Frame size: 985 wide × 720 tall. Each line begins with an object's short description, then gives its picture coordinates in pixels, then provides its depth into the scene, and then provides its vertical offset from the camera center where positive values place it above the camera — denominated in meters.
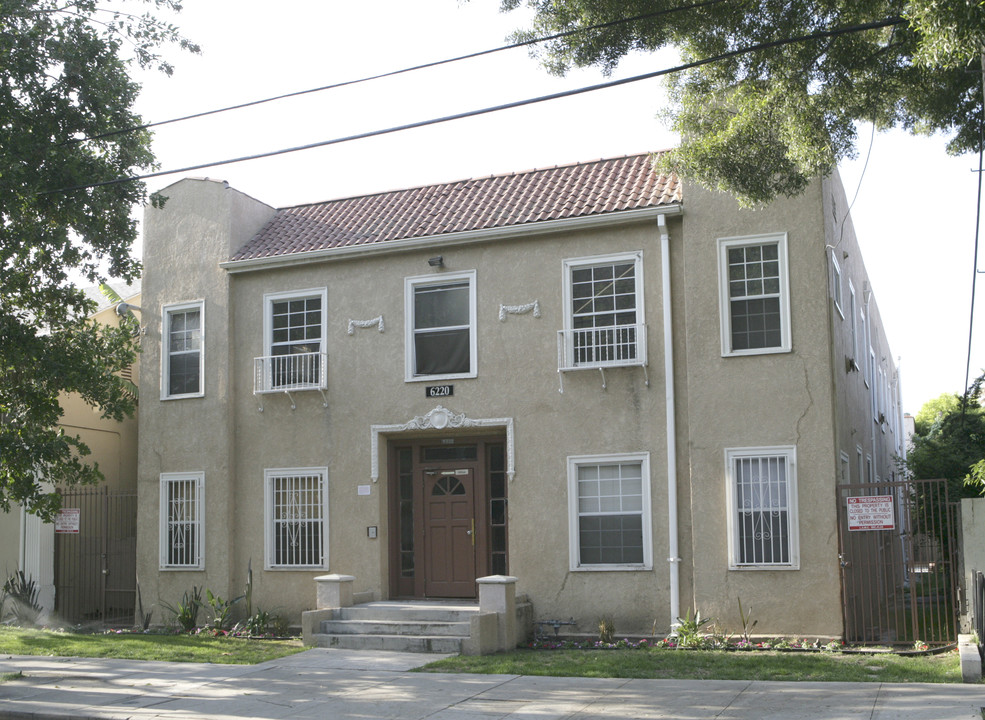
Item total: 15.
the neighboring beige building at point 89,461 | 18.41 -0.17
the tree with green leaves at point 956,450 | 17.73 +0.12
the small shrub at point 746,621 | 13.48 -2.18
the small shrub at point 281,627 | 15.99 -2.52
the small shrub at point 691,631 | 13.40 -2.30
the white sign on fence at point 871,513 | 12.95 -0.72
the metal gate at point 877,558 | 12.84 -1.36
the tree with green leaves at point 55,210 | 13.29 +3.65
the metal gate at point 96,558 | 18.89 -1.63
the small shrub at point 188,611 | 16.58 -2.33
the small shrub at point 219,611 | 16.33 -2.31
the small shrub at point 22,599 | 17.77 -2.23
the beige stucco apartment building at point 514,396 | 13.87 +1.07
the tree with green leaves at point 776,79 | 12.07 +4.77
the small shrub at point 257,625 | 15.97 -2.49
